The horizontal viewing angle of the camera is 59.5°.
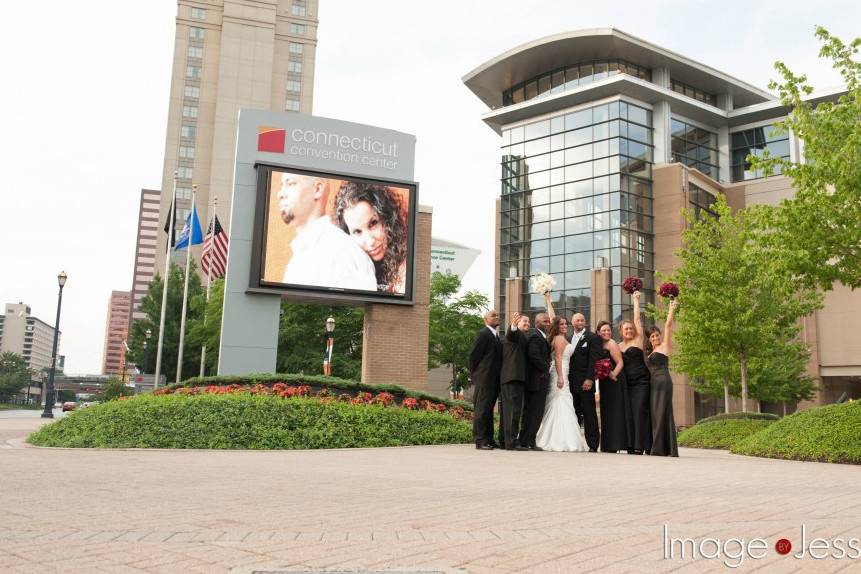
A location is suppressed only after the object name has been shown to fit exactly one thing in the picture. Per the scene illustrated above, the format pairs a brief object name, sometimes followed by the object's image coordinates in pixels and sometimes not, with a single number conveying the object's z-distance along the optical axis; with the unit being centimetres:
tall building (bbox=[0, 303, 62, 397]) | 18125
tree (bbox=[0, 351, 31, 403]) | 9075
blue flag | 2969
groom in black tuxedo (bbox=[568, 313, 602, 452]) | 1206
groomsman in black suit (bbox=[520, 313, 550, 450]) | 1191
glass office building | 4706
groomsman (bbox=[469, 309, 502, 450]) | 1198
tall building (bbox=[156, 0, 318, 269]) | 9625
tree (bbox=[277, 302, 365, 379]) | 3062
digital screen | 2003
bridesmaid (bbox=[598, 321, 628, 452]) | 1199
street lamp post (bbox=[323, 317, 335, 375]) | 2528
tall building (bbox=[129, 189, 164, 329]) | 15650
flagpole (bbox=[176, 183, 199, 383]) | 2958
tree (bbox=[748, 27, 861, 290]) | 1426
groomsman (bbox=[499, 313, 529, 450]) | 1176
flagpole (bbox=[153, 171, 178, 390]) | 2869
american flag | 2791
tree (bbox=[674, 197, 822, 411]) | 2308
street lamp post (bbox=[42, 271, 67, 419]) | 3456
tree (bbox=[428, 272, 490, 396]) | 4447
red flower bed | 1448
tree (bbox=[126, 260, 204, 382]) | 4595
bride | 1199
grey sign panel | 1973
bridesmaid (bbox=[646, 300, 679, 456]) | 1132
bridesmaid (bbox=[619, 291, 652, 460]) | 1180
